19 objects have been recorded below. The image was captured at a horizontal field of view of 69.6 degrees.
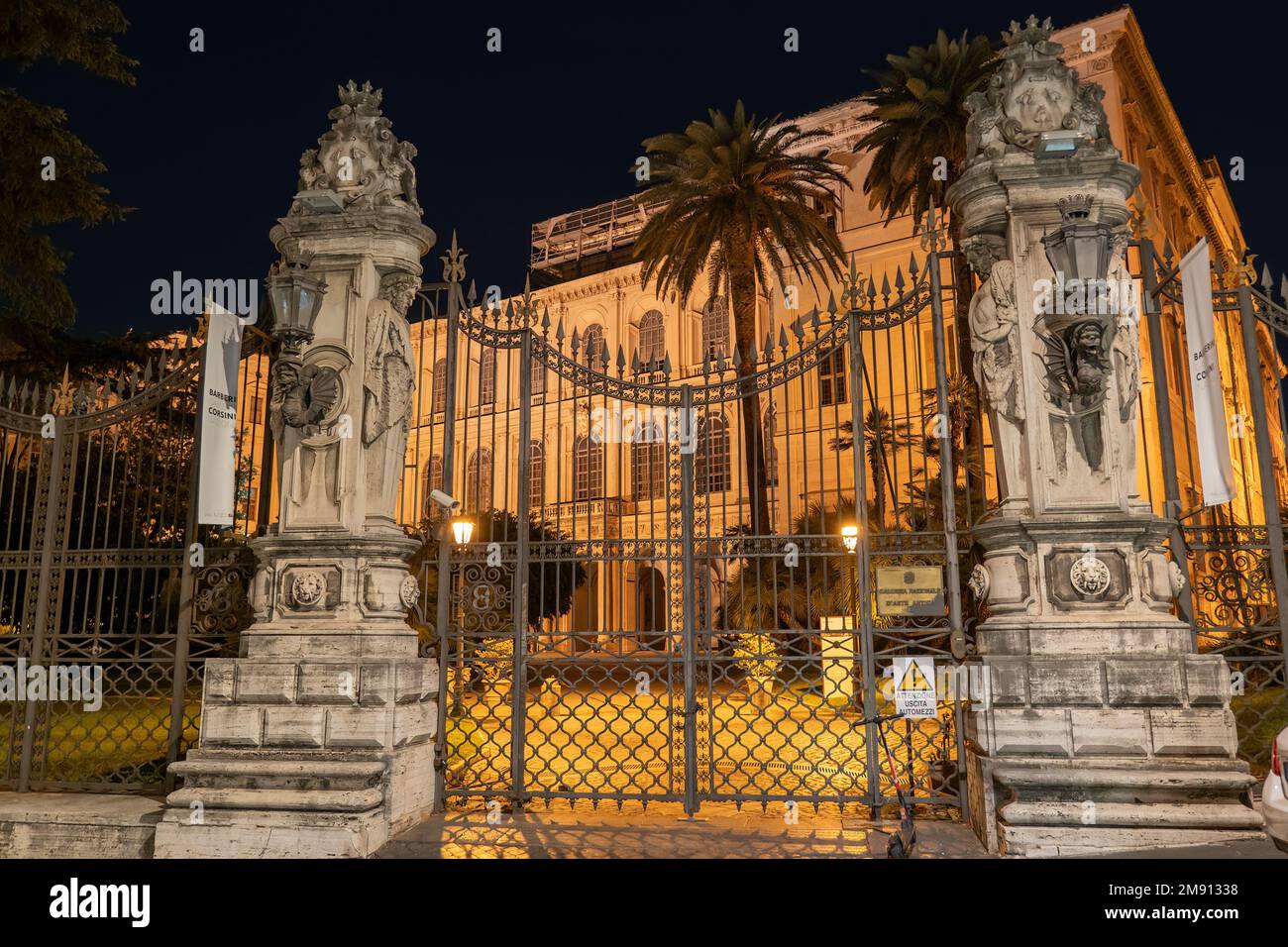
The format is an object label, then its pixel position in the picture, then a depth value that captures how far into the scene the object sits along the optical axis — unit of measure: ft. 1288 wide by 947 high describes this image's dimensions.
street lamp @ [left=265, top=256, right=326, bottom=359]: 23.90
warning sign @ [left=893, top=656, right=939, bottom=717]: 22.00
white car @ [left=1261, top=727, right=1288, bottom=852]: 15.33
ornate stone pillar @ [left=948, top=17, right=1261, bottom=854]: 19.72
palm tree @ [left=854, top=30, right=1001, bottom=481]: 59.31
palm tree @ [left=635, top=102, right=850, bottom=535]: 67.26
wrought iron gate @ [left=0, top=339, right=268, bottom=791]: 25.55
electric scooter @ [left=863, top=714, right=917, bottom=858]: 18.95
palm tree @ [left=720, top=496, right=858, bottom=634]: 57.62
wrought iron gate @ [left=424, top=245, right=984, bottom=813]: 23.50
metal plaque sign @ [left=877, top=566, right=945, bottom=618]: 23.31
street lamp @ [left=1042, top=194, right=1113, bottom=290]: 20.97
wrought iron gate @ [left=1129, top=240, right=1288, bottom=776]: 22.11
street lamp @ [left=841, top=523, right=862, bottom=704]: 23.75
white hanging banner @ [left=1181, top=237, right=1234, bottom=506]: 22.52
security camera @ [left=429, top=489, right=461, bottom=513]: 24.82
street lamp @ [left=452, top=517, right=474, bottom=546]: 26.68
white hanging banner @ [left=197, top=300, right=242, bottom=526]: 25.25
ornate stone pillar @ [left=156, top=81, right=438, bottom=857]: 21.80
